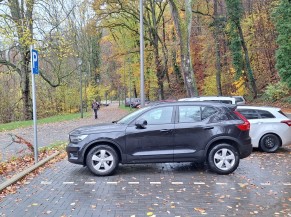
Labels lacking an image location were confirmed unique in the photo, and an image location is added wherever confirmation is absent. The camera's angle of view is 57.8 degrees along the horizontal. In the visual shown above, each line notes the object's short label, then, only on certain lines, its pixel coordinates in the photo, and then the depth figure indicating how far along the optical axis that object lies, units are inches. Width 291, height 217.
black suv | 243.7
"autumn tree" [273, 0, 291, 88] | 924.8
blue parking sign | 274.8
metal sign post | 274.8
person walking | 891.5
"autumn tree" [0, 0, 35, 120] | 334.6
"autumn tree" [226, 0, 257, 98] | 1131.5
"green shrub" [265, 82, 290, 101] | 979.2
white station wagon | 336.5
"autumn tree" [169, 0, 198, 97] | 660.3
